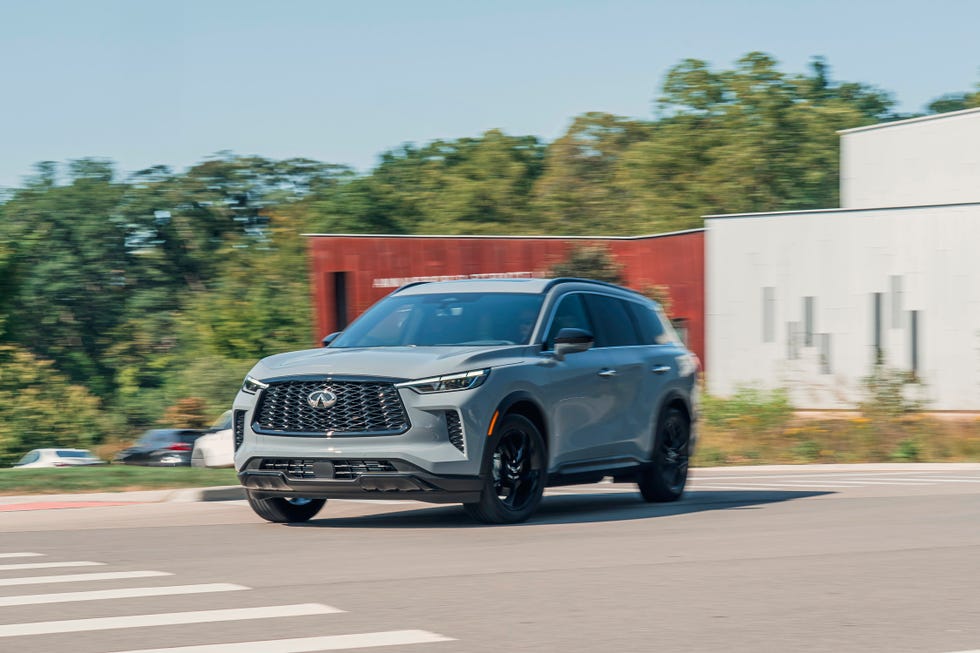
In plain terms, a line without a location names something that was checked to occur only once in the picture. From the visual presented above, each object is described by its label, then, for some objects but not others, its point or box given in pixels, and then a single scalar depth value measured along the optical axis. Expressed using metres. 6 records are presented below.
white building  35.44
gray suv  10.88
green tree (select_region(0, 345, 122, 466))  63.84
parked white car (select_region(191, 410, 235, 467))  31.94
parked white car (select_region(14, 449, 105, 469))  40.50
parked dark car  40.44
